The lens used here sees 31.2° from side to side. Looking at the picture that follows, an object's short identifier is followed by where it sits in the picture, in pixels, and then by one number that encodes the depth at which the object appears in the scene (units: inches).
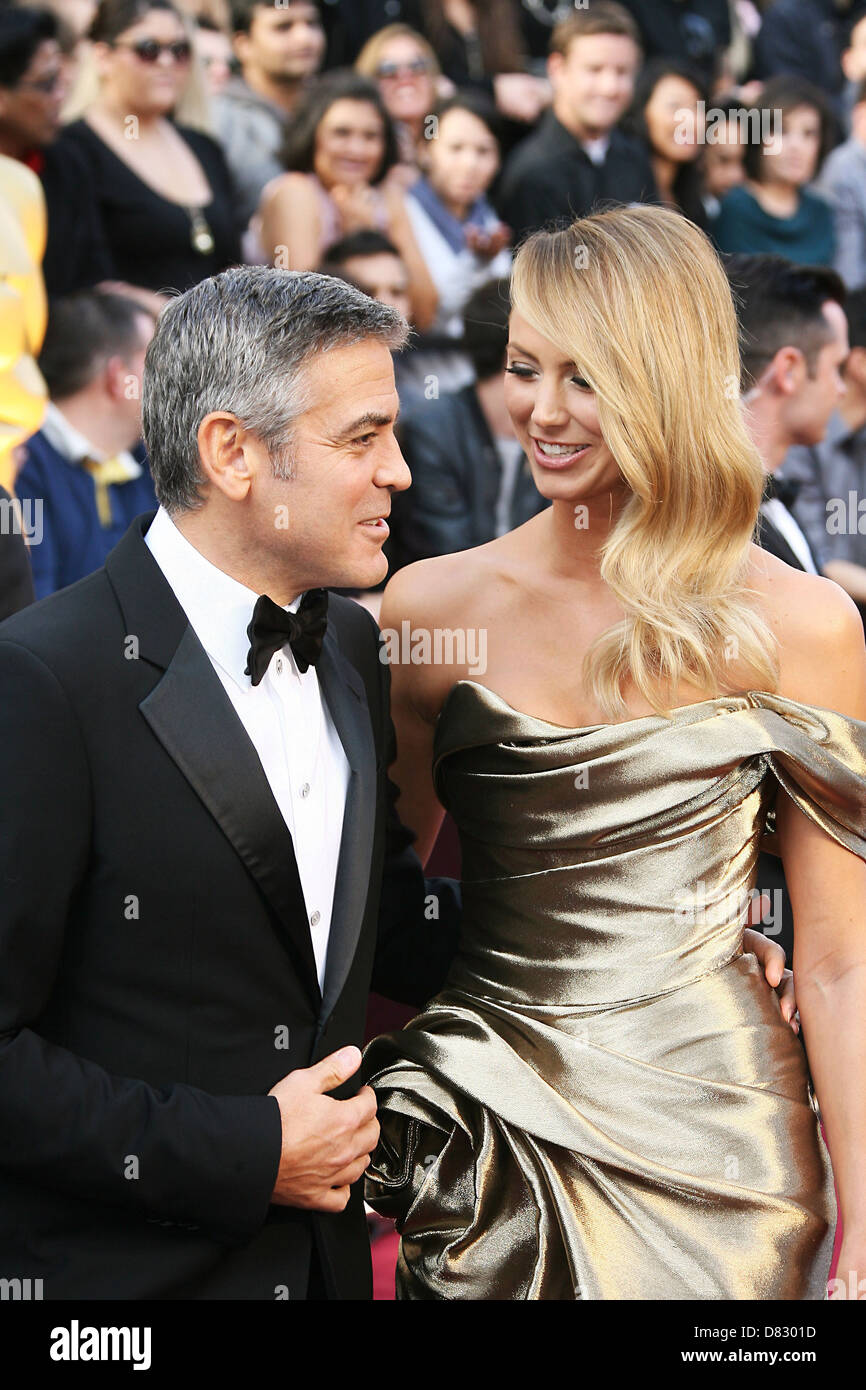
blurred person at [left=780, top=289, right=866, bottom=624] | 195.0
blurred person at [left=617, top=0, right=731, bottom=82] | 222.2
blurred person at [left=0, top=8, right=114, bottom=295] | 166.9
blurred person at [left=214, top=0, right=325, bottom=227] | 189.2
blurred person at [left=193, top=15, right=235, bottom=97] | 193.8
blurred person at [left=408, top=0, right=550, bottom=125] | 212.2
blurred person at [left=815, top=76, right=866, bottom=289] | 221.0
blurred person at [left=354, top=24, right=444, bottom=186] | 204.5
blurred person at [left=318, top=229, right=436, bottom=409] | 184.1
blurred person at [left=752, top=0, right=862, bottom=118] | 232.1
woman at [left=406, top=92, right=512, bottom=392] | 201.3
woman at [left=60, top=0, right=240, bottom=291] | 173.5
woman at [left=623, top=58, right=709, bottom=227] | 212.5
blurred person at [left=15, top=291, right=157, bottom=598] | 161.3
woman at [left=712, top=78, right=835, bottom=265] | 214.1
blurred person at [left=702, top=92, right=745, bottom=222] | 217.9
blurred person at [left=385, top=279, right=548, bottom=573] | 179.0
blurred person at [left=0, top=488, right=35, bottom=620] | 97.0
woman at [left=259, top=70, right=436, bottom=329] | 186.7
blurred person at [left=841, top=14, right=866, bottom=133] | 228.5
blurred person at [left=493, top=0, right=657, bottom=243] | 202.5
